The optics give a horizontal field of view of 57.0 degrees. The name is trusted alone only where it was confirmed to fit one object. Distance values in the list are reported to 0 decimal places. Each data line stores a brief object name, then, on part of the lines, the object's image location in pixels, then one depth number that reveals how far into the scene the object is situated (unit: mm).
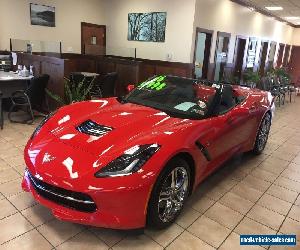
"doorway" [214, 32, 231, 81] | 7980
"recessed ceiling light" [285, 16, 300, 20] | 10977
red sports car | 1677
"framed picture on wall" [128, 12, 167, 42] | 7046
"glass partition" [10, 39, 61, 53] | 6418
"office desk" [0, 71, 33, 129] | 4660
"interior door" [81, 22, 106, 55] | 7926
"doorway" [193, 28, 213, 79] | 7426
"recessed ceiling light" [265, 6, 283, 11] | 8900
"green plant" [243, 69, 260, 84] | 8922
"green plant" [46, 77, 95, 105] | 4312
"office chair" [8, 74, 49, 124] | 4266
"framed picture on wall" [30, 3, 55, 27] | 6654
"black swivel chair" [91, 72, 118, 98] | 5778
